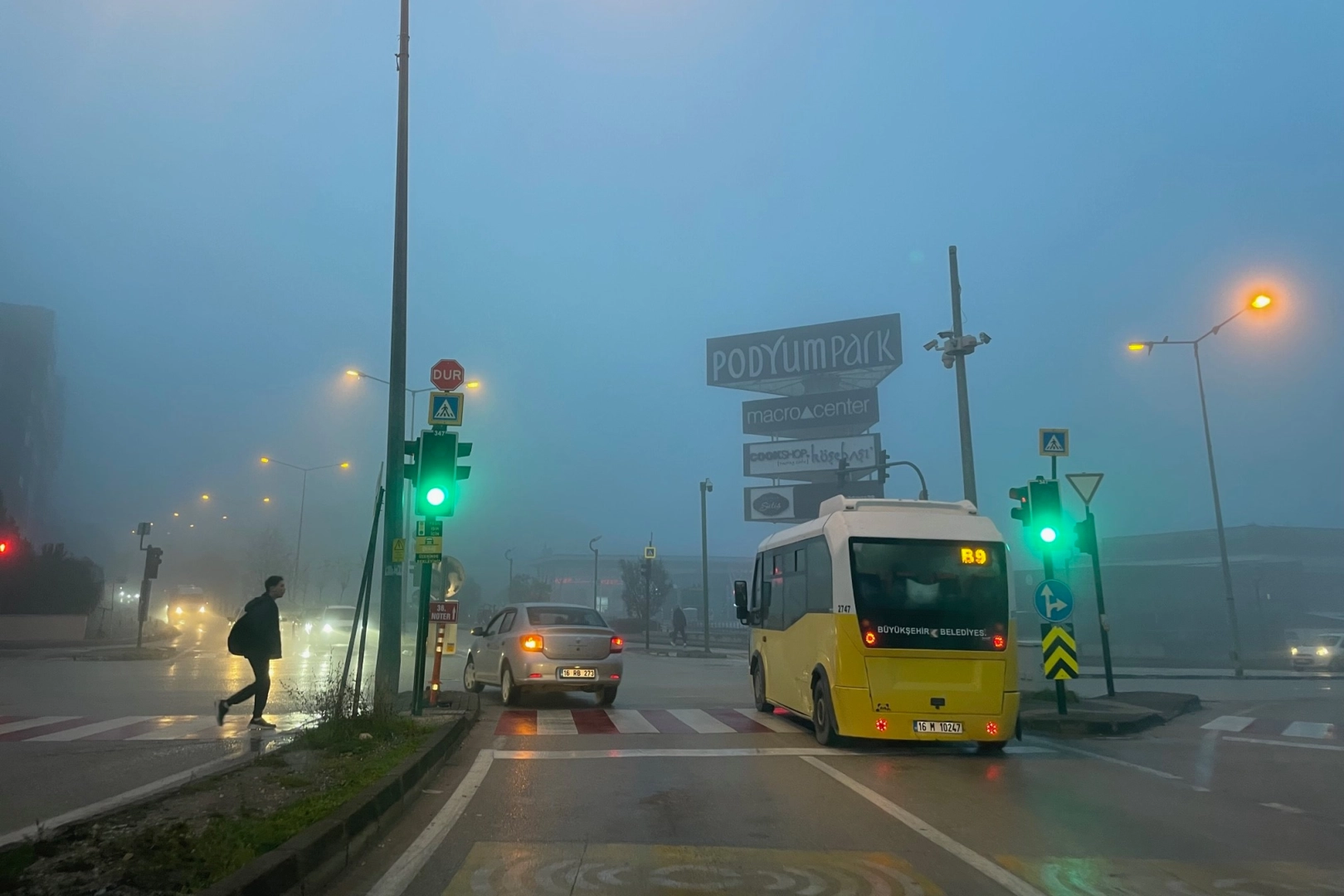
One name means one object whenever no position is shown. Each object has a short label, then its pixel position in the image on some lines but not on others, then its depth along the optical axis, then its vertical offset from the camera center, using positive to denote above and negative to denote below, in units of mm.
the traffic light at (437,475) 13156 +2042
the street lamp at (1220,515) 26984 +2932
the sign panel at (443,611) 13984 +206
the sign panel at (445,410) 13828 +3051
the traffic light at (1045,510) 14633 +1516
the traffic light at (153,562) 30625 +2228
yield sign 16266 +2114
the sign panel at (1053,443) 15742 +2714
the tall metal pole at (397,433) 13023 +2866
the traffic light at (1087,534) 15477 +1215
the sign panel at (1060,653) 13523 -578
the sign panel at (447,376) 14656 +3753
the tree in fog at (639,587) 70500 +2513
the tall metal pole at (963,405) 18234 +4016
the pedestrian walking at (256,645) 12242 -197
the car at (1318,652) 30484 -1478
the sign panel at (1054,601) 13516 +139
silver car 14594 -457
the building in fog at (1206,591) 48719 +918
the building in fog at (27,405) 70688 +17923
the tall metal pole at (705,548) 38725 +2933
